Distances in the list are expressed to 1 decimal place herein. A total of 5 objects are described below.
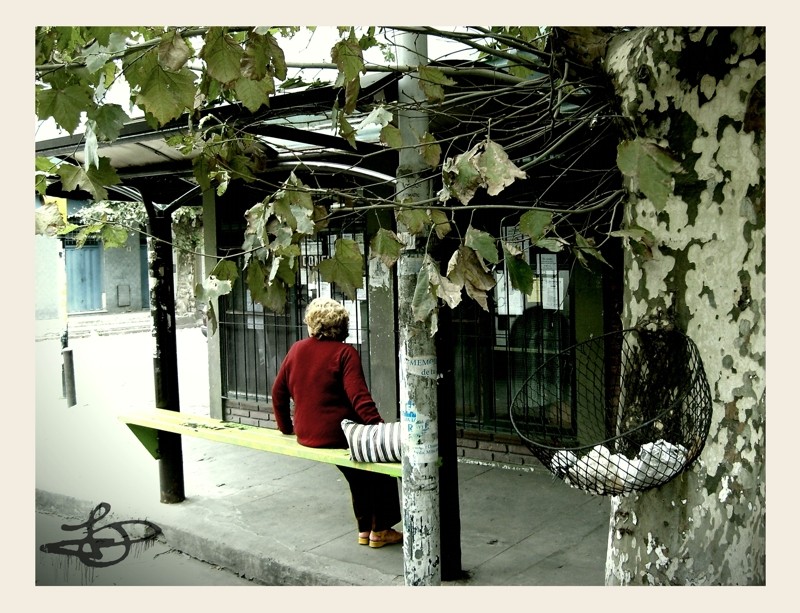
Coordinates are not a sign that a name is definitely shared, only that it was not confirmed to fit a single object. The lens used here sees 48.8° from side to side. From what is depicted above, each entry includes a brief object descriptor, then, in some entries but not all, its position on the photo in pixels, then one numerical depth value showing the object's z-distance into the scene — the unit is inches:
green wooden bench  219.8
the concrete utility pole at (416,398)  182.5
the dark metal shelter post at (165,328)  274.1
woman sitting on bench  227.8
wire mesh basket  132.0
